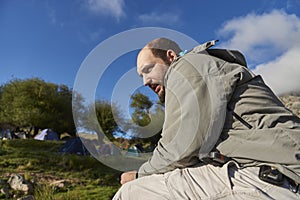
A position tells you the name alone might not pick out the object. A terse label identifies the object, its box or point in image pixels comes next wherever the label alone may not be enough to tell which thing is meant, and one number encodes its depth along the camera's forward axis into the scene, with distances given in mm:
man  1164
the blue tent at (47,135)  23594
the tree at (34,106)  27219
